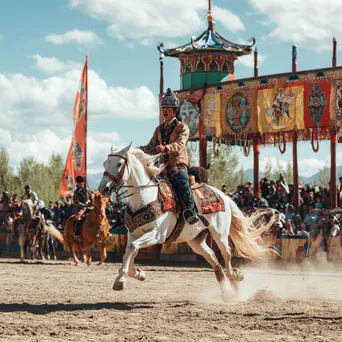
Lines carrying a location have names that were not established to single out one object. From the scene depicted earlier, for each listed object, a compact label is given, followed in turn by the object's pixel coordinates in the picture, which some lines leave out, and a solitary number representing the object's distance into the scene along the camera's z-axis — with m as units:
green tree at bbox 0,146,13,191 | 66.50
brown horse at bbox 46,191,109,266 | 19.92
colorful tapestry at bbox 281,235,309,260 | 19.53
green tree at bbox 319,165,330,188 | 65.25
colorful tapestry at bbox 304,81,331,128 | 19.98
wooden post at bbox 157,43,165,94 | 23.95
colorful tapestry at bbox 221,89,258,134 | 21.69
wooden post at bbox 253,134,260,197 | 23.30
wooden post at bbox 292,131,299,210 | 20.86
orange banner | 25.78
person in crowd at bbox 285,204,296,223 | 20.39
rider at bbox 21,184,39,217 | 22.91
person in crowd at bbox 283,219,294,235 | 19.83
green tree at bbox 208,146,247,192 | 54.91
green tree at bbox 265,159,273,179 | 61.77
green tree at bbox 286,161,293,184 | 62.31
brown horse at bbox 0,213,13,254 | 26.78
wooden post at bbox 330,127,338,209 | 20.05
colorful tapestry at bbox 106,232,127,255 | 23.50
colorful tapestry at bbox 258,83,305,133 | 20.58
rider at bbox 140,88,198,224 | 10.49
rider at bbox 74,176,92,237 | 20.44
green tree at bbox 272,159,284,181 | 62.80
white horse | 9.77
